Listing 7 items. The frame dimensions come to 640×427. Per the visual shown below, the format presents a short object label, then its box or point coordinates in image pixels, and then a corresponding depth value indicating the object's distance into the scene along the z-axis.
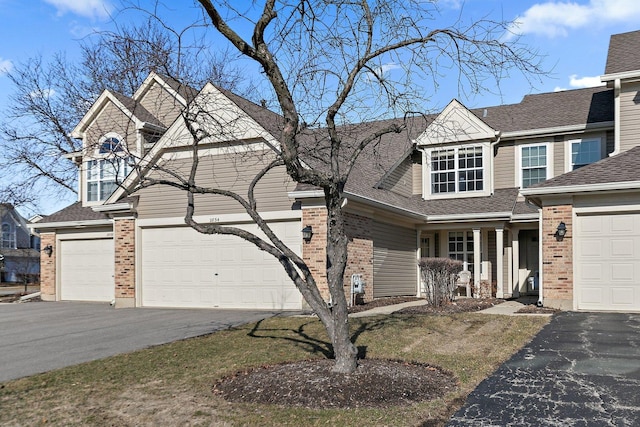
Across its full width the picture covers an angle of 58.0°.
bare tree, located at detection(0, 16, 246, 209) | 7.48
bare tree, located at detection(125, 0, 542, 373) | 6.77
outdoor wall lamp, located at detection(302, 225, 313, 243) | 14.32
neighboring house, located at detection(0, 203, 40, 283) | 47.84
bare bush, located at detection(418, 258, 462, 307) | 14.06
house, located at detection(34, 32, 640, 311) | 13.41
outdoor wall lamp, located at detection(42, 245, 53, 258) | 20.47
